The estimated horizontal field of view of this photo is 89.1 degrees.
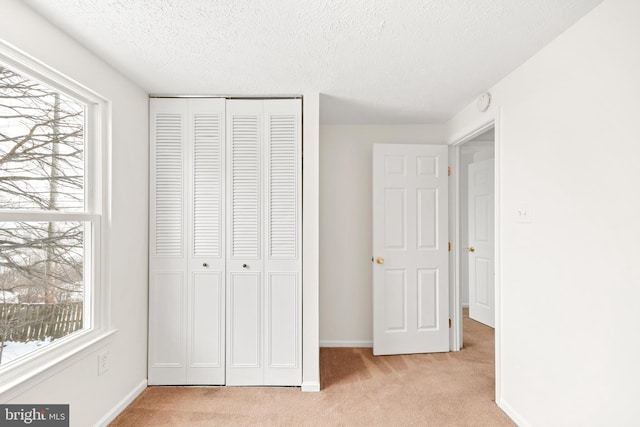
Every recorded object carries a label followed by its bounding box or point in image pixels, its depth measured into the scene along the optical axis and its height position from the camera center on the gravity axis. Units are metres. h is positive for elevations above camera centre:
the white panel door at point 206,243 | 2.63 -0.22
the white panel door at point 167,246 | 2.63 -0.25
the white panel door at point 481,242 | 4.12 -0.35
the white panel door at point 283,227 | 2.64 -0.09
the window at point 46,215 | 1.57 +0.00
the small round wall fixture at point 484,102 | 2.53 +0.91
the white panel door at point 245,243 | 2.63 -0.22
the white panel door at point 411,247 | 3.34 -0.32
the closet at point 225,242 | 2.63 -0.21
